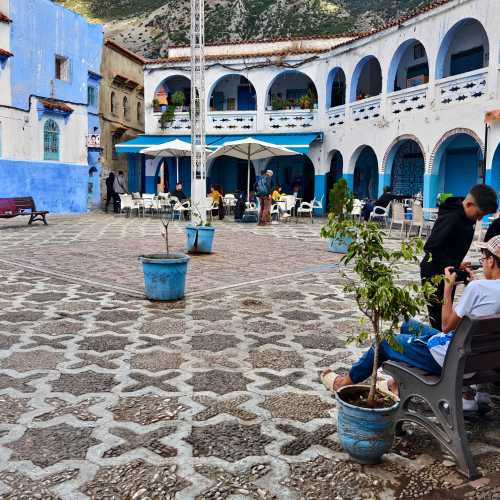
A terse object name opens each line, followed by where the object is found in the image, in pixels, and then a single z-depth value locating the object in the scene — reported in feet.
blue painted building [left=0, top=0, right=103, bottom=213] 66.85
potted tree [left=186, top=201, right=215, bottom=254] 34.27
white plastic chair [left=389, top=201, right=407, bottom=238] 47.19
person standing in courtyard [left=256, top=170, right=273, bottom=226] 53.52
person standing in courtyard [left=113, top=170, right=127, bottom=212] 77.26
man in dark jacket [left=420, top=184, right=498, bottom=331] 14.19
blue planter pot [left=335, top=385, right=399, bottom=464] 9.57
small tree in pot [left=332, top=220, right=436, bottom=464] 9.57
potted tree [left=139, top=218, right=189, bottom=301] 21.56
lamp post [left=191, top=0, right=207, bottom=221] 40.57
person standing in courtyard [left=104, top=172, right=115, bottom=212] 75.10
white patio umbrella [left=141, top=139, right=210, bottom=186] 64.66
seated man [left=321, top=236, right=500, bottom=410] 10.00
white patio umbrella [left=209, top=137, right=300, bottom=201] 59.82
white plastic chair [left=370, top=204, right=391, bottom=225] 52.36
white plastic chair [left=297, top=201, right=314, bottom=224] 62.54
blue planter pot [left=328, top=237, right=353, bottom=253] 38.22
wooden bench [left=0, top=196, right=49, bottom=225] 51.62
